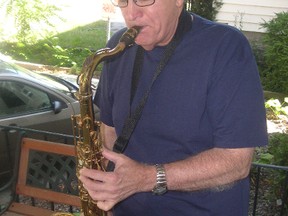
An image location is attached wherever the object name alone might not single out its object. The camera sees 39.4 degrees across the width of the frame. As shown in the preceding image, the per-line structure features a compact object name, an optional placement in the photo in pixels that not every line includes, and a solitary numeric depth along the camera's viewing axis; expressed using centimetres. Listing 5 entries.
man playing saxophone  152
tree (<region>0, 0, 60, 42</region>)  987
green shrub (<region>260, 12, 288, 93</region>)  764
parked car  482
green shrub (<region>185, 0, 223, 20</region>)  898
